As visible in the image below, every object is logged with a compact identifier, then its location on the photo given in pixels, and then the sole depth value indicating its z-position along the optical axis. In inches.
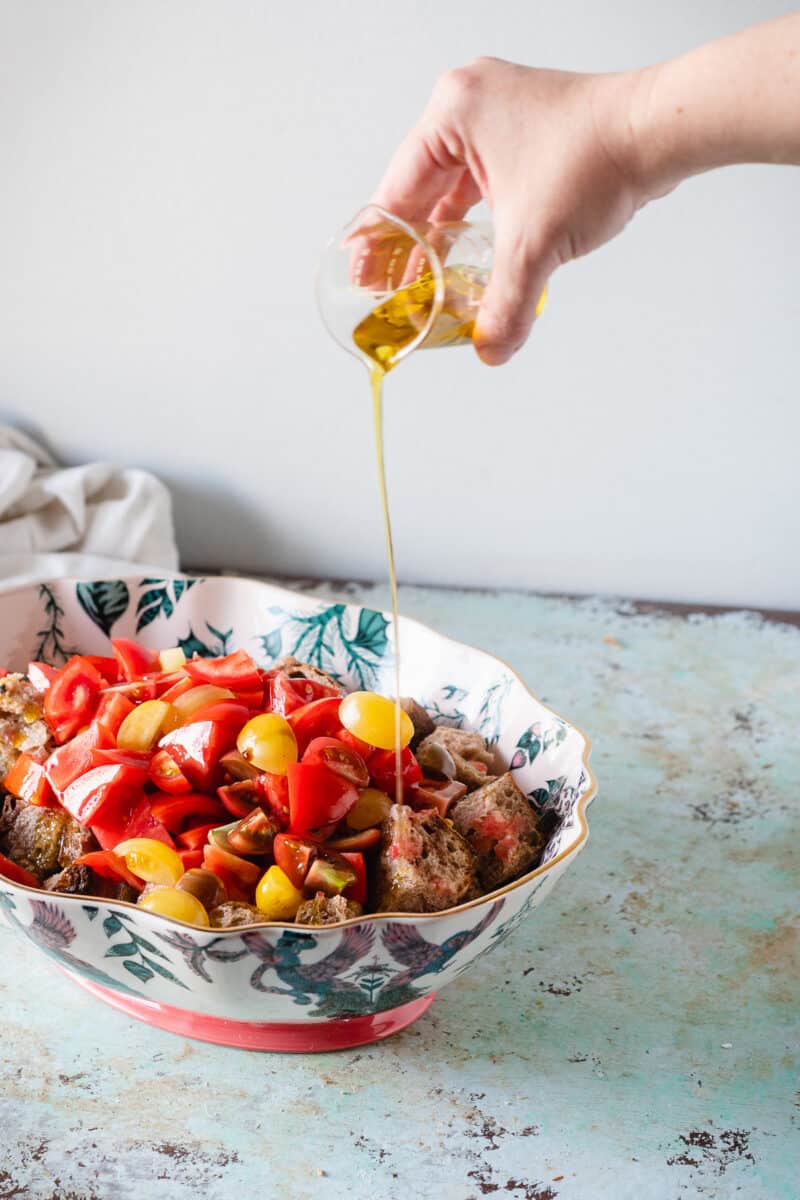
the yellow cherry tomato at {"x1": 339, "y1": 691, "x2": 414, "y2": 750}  35.3
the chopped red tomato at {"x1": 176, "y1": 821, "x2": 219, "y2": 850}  33.4
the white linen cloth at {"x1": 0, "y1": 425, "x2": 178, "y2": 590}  61.3
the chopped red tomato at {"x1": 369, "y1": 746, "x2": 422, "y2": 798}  36.2
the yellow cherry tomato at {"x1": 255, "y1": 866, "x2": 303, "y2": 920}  31.4
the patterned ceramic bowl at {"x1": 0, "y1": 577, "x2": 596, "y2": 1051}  28.4
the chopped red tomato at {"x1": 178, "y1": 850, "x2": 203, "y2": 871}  32.7
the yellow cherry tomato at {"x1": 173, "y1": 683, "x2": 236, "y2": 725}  36.7
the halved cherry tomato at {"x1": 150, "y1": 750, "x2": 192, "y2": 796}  34.6
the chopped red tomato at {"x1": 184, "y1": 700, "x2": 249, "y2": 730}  35.3
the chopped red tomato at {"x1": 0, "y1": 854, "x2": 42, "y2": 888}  32.6
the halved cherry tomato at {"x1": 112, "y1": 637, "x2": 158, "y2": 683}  41.9
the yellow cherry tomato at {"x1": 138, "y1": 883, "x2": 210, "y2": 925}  30.2
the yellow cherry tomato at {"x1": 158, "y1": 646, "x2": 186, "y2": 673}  42.9
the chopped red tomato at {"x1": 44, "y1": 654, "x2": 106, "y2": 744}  38.1
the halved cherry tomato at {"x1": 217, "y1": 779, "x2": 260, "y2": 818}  34.1
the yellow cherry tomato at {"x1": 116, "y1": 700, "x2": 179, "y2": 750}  36.0
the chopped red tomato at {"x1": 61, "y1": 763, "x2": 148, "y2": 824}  34.0
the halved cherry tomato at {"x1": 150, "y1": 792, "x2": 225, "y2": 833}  34.0
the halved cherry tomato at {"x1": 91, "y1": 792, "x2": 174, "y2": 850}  34.1
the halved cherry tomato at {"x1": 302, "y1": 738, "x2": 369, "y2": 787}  34.0
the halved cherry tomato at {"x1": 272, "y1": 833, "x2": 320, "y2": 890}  32.1
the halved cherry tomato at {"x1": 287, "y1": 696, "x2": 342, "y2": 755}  36.0
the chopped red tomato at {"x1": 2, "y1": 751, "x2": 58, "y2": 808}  35.9
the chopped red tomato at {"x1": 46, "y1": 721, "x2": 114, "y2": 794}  35.3
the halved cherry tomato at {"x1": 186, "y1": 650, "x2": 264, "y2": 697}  39.1
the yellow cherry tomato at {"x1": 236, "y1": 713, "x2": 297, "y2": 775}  33.8
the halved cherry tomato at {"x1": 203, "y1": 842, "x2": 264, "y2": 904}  32.4
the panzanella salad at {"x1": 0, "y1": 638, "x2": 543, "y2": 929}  32.2
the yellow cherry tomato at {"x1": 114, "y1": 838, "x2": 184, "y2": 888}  31.8
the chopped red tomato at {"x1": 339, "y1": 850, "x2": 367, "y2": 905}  32.4
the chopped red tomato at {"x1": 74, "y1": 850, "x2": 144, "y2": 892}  32.7
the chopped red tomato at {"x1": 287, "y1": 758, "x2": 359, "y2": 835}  32.7
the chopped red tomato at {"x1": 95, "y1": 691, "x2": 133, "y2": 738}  36.6
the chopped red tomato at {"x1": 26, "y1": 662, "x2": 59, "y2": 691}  40.1
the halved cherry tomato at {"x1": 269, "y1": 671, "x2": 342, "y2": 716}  37.6
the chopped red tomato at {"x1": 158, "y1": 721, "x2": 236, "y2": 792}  34.4
